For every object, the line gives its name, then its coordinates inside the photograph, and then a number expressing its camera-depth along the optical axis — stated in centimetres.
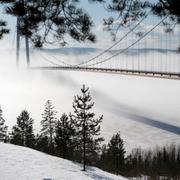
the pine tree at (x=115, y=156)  6888
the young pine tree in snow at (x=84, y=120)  3978
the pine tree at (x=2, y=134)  6932
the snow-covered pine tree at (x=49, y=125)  7719
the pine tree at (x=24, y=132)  6812
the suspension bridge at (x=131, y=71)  6456
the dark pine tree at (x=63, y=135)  5084
